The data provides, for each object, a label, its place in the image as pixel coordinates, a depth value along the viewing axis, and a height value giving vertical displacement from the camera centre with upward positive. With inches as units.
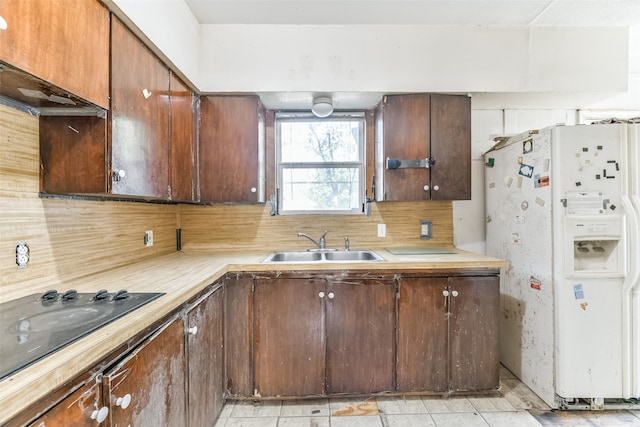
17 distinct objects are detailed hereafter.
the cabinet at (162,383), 31.1 -23.5
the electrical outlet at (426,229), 104.5 -5.9
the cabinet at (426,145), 89.4 +20.8
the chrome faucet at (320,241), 101.0 -9.6
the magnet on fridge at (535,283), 79.5 -19.6
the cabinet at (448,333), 77.5 -32.2
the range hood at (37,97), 38.2 +18.0
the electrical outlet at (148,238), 82.4 -6.8
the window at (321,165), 105.7 +17.5
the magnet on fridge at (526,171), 81.4 +11.9
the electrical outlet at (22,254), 47.9 -6.6
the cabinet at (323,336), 76.9 -32.4
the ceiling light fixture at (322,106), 93.8 +34.6
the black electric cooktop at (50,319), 29.5 -13.6
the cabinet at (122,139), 50.8 +14.1
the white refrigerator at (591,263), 72.8 -13.0
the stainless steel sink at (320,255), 99.0 -14.3
